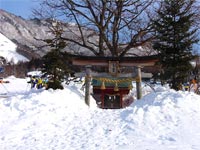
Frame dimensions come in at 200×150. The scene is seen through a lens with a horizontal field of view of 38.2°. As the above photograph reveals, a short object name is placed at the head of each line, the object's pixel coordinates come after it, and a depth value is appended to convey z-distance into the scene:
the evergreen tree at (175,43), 12.17
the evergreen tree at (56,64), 12.61
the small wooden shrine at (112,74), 13.60
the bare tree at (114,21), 19.23
